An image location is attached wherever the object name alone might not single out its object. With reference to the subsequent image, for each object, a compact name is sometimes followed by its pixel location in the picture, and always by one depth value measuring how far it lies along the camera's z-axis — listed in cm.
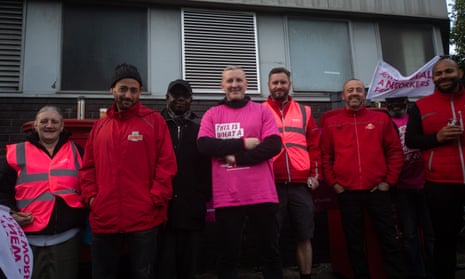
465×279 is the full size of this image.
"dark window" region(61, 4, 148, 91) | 500
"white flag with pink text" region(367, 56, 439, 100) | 500
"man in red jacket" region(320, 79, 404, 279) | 345
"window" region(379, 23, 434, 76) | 630
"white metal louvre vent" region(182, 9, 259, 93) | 536
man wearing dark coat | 309
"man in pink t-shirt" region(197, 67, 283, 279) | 289
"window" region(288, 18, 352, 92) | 585
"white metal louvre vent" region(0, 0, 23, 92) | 475
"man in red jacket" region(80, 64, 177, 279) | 273
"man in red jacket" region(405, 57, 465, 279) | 310
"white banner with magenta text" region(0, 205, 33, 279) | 164
